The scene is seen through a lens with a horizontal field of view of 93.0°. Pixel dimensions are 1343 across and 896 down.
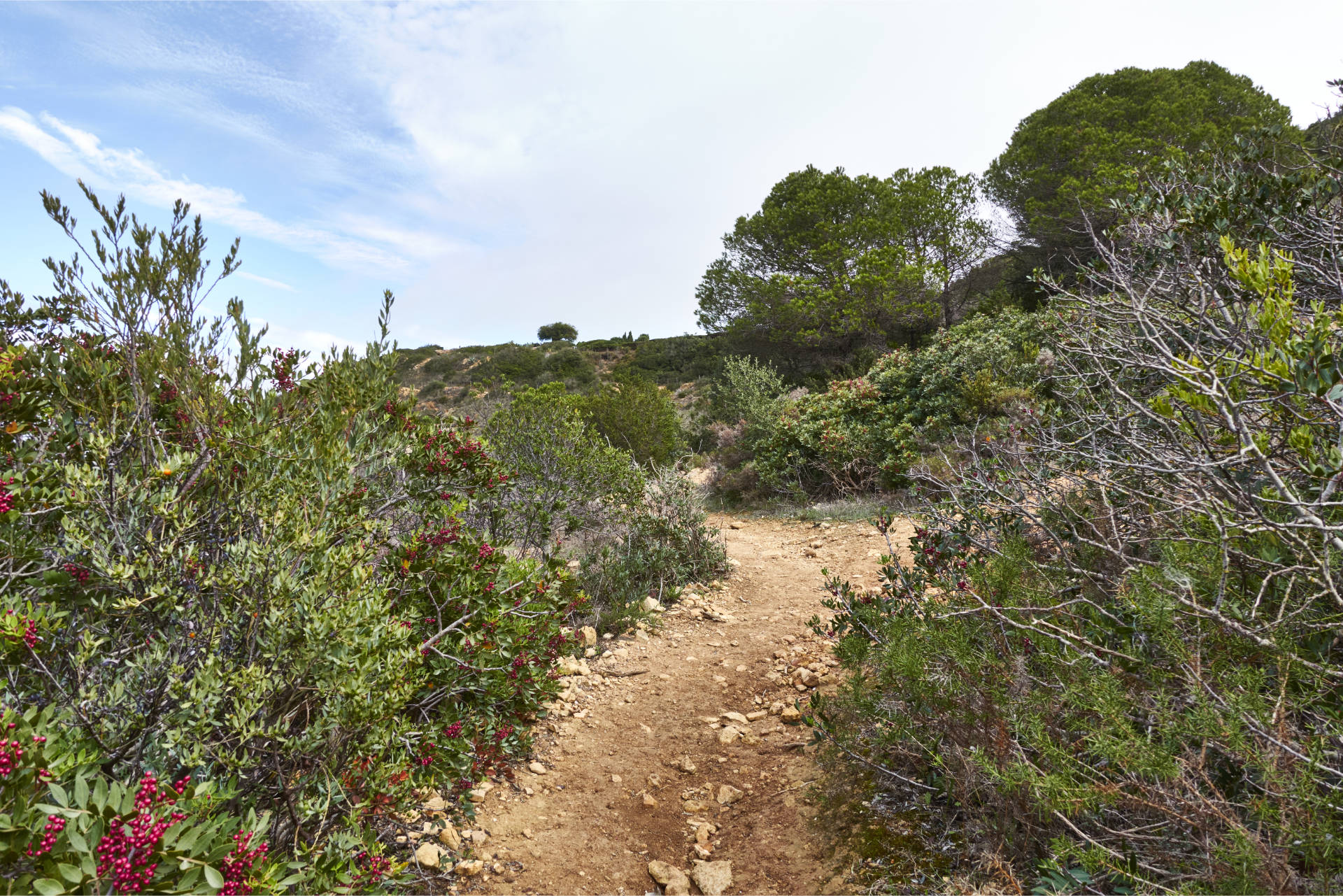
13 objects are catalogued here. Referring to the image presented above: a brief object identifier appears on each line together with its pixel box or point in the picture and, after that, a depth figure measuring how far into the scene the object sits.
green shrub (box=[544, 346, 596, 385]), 31.56
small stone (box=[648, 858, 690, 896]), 2.81
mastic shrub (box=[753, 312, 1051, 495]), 10.27
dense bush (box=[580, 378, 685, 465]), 13.35
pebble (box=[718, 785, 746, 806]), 3.48
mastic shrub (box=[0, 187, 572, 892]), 1.99
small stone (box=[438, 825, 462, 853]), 3.01
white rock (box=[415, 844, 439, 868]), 2.82
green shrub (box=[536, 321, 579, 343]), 47.88
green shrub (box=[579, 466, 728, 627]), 6.36
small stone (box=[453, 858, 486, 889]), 2.85
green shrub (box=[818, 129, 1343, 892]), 1.75
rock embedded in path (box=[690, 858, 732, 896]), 2.78
